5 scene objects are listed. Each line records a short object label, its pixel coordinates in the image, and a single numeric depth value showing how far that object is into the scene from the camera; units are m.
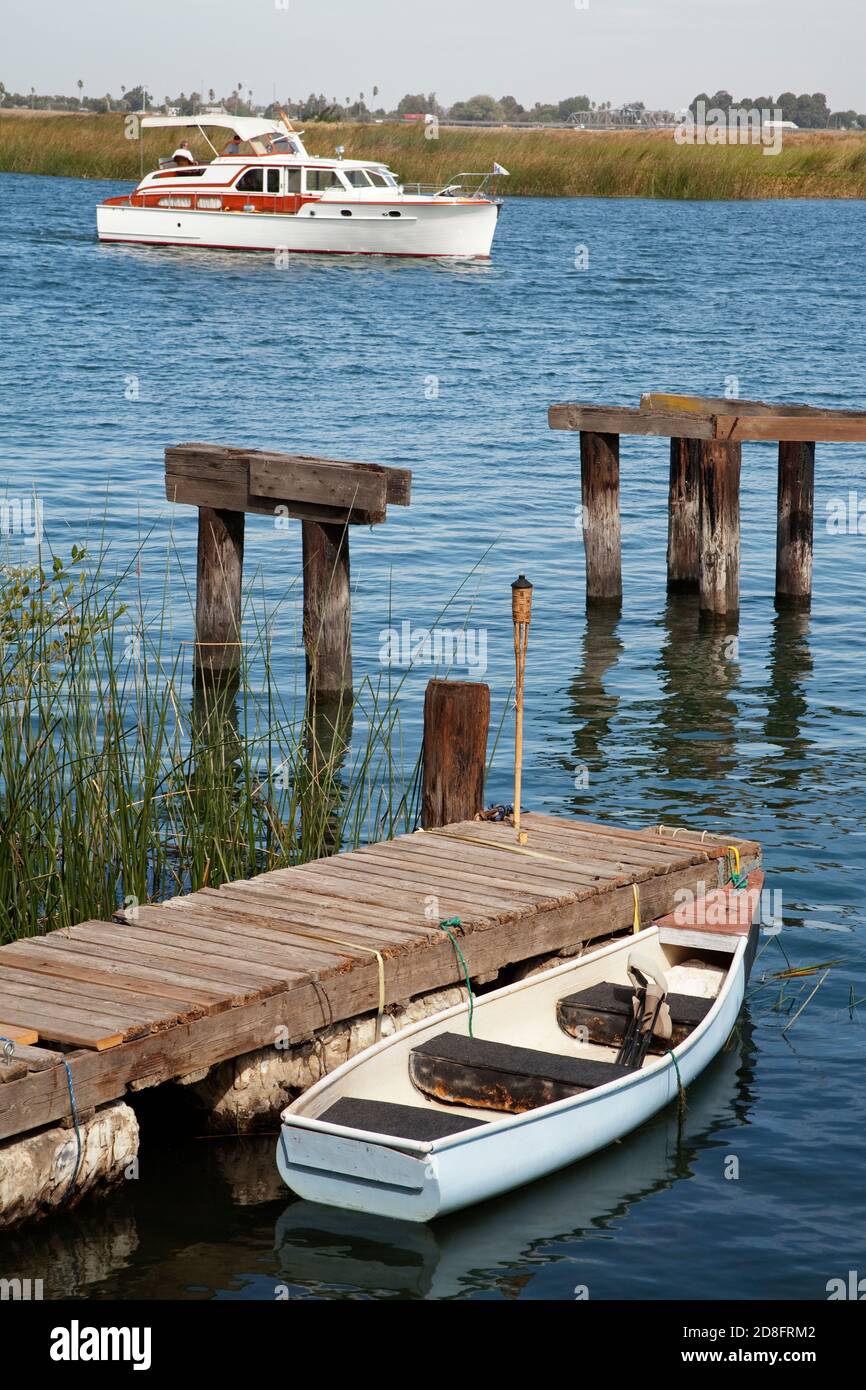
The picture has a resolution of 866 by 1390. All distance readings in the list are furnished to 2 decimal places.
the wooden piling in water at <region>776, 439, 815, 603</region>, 15.21
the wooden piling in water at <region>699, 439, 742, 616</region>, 14.31
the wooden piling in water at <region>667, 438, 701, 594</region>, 15.59
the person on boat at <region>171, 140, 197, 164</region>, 51.62
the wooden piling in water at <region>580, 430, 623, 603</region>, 15.13
